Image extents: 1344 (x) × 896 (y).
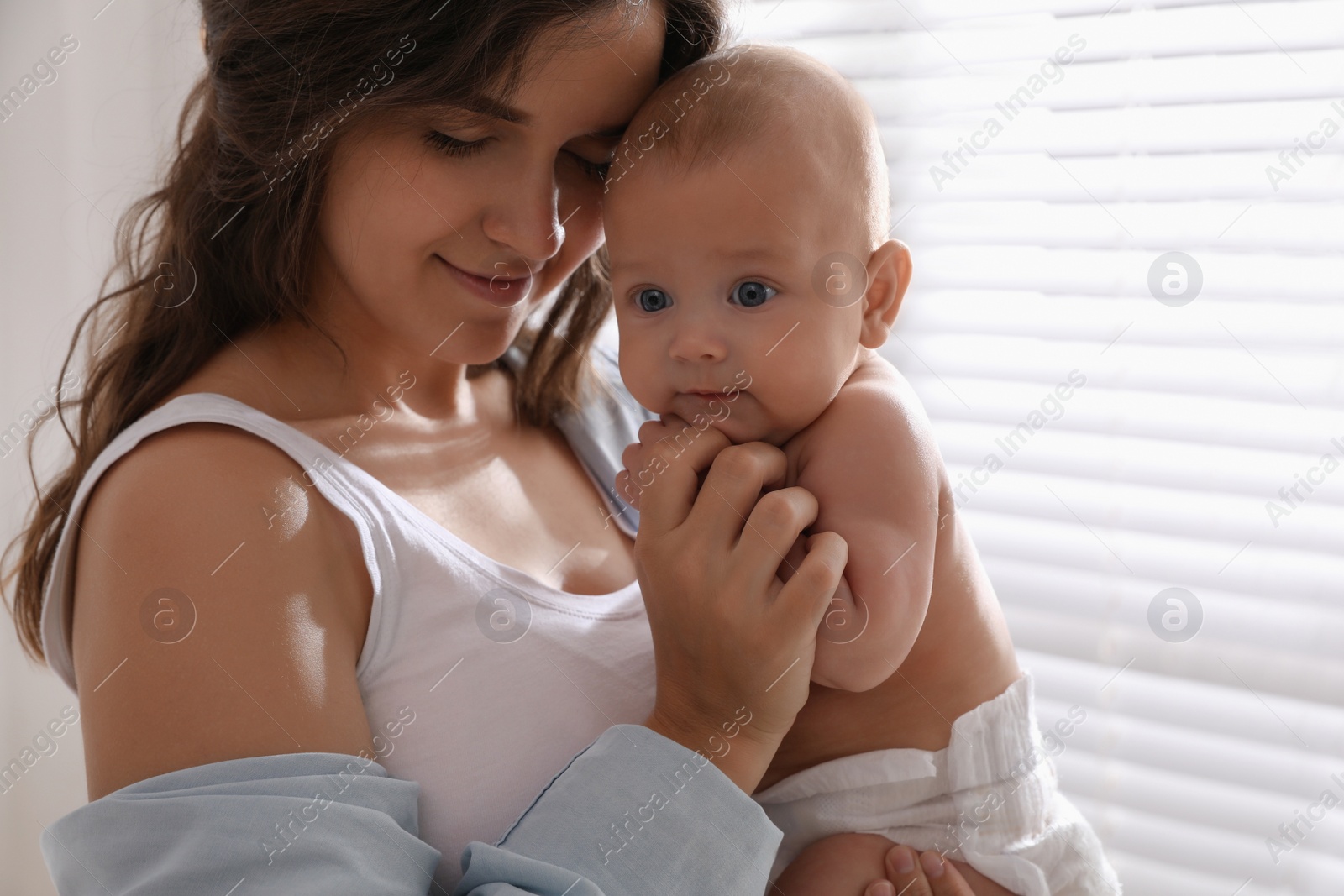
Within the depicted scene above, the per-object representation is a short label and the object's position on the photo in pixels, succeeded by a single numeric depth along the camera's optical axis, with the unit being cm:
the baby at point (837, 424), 91
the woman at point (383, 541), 76
